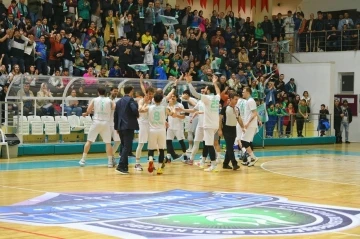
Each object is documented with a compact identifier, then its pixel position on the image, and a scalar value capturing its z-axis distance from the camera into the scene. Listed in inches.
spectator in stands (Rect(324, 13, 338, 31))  1429.6
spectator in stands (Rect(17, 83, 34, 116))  869.2
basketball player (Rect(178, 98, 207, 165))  715.4
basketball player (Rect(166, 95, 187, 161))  788.7
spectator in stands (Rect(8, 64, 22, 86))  866.8
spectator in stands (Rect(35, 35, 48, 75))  1008.2
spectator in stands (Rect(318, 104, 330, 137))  1301.7
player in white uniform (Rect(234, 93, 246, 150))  792.0
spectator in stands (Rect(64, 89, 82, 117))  909.8
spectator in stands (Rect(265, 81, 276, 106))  1253.1
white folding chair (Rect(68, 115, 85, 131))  913.5
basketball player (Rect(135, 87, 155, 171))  685.9
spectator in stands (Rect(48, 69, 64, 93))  887.1
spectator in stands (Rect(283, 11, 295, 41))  1471.5
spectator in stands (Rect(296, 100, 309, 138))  1245.0
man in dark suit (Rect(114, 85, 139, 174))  668.1
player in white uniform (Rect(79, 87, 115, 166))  714.9
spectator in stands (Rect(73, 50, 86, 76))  1048.8
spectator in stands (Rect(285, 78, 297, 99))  1345.0
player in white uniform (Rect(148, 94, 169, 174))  657.0
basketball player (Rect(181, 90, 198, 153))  732.7
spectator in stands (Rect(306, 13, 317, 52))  1446.2
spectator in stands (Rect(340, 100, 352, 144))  1347.2
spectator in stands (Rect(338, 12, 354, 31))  1413.6
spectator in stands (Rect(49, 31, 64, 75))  1029.2
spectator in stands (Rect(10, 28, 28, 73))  983.6
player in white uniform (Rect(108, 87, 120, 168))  733.9
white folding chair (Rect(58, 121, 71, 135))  899.4
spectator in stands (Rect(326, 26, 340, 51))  1429.6
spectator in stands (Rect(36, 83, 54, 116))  882.8
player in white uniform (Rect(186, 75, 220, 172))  683.4
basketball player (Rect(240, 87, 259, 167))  750.7
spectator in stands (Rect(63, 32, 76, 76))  1039.0
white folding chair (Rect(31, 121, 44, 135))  876.2
